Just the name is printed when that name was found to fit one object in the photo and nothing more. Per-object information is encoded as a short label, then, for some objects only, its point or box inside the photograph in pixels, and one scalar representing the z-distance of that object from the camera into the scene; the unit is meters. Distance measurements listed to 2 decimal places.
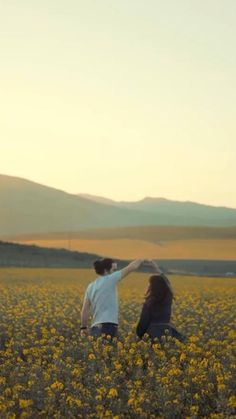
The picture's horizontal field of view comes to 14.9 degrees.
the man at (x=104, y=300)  12.66
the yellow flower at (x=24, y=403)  9.16
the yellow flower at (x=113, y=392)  9.36
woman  12.80
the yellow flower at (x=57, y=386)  9.81
